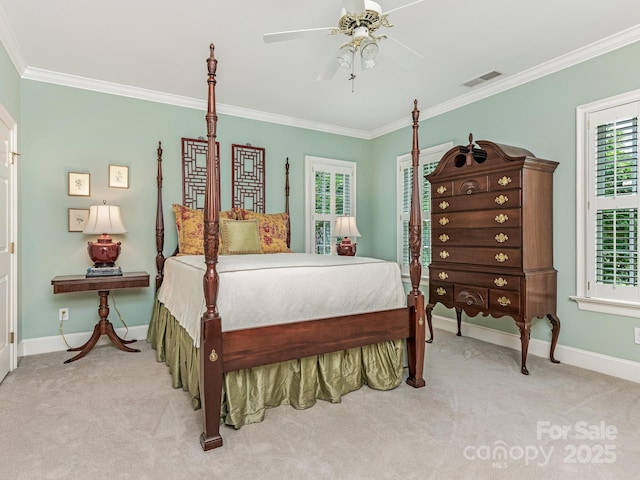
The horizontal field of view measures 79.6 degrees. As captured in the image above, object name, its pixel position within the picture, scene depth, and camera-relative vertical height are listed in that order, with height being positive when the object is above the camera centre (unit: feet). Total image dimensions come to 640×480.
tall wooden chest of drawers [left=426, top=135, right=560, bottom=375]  10.03 +0.12
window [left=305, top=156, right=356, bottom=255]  16.49 +1.88
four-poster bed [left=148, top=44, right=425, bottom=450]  6.49 -1.66
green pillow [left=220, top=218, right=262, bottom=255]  12.36 +0.07
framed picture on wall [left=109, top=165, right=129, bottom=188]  12.52 +2.06
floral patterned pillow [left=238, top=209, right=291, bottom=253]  13.50 +0.30
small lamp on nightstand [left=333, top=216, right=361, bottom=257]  15.26 +0.34
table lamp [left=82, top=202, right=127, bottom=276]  11.20 +0.03
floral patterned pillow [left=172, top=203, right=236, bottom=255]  12.54 +0.30
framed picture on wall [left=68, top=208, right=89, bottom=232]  11.95 +0.65
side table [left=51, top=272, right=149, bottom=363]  10.55 -1.36
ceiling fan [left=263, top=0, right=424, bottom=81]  6.68 +3.88
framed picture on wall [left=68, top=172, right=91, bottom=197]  11.95 +1.72
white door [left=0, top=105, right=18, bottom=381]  9.37 -0.13
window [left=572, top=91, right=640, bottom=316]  9.32 +0.86
